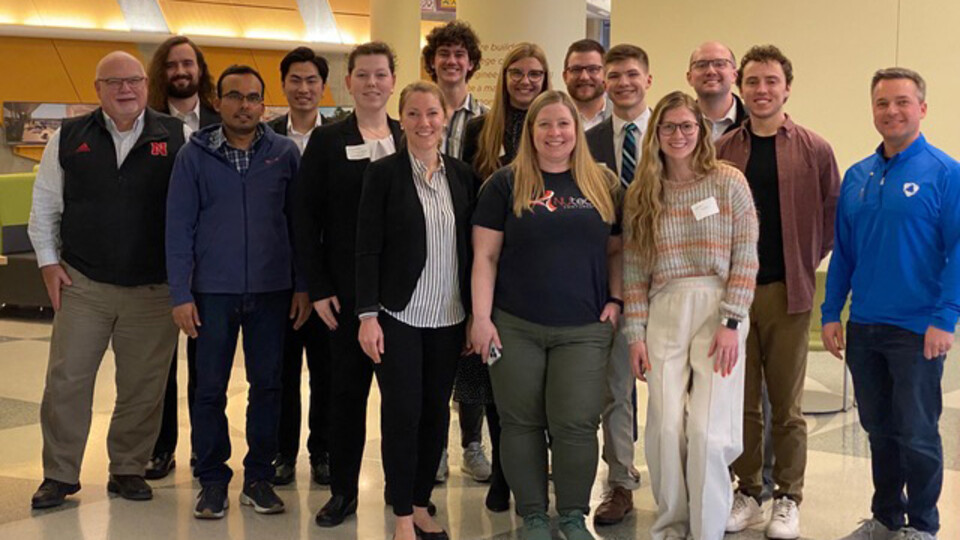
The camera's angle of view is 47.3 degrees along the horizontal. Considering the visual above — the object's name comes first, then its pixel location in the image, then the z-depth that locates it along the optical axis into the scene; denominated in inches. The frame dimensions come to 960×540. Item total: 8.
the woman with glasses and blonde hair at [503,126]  169.9
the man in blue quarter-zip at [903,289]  143.3
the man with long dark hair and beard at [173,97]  193.3
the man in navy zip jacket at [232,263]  165.2
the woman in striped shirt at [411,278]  151.8
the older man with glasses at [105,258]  171.6
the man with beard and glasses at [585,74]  173.8
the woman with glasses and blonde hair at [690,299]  147.7
